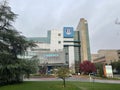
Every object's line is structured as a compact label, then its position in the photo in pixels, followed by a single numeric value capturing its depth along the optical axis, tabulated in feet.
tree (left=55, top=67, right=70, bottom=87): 43.58
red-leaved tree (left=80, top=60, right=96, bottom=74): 135.27
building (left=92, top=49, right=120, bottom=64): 221.35
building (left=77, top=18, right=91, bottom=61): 193.95
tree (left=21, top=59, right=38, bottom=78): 47.18
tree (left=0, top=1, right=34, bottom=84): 43.70
